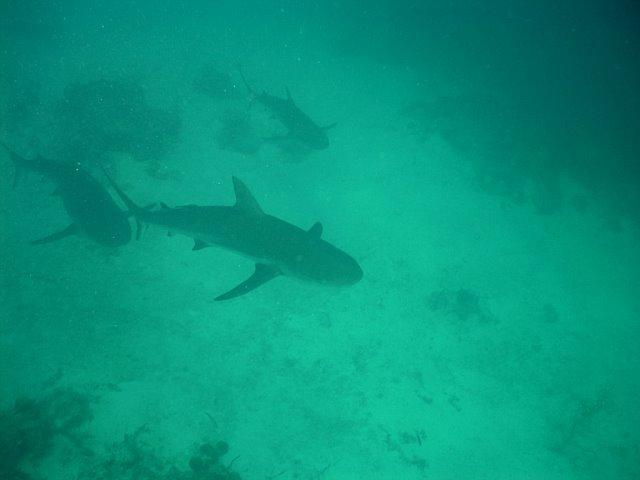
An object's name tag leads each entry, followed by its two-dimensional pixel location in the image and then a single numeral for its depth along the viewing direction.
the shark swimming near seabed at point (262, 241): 4.92
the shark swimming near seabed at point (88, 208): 6.62
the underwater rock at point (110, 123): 11.25
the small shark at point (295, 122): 10.64
